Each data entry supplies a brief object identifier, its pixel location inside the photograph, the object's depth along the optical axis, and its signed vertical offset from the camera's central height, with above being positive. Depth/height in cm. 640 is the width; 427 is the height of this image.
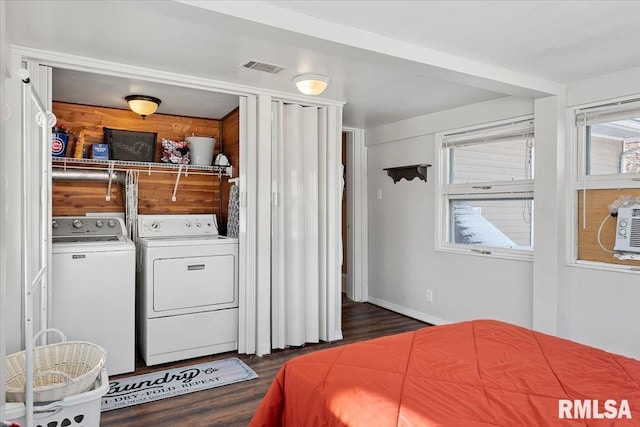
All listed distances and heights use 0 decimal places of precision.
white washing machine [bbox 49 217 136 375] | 291 -58
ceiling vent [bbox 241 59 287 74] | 290 +98
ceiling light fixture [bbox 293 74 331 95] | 314 +93
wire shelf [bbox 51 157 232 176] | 361 +41
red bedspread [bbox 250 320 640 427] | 133 -60
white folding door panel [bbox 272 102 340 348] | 364 -12
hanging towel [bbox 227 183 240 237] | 377 -1
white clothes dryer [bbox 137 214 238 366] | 330 -67
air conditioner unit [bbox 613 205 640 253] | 294 -11
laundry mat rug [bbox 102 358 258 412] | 275 -117
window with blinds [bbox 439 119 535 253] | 371 +22
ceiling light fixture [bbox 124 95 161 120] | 359 +89
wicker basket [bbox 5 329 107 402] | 198 -83
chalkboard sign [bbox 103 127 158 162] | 382 +59
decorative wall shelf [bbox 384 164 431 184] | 455 +43
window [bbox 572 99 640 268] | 304 +28
